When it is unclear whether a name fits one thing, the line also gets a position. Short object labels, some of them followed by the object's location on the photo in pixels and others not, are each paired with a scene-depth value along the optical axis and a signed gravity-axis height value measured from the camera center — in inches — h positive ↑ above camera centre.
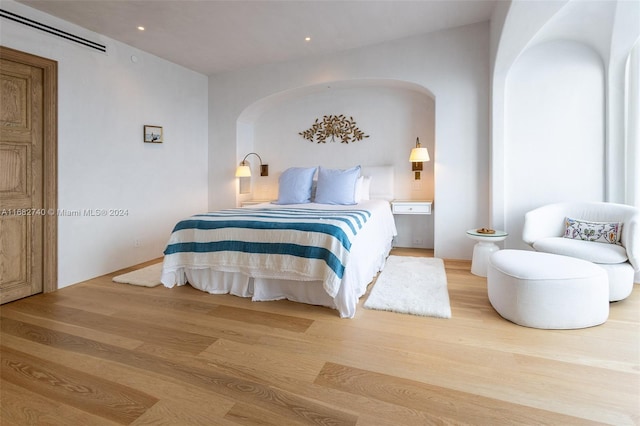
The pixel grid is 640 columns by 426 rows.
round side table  122.3 -14.5
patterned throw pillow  105.3 -6.3
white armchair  94.0 -9.2
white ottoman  79.1 -20.8
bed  91.9 -13.4
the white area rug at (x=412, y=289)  93.6 -26.2
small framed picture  156.3 +39.1
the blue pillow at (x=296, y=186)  161.0 +13.4
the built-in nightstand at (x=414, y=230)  175.3 -9.9
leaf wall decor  183.2 +47.9
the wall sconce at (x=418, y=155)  154.4 +28.1
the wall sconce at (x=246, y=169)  185.8 +26.0
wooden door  107.3 +13.1
